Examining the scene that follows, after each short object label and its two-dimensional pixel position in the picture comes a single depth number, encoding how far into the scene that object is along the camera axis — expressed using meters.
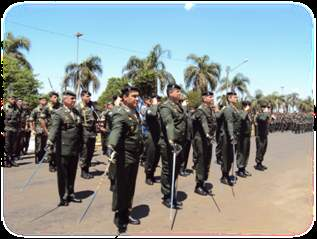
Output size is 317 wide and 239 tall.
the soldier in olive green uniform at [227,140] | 9.12
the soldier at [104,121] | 11.68
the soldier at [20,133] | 12.57
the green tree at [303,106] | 77.12
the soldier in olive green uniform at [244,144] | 10.47
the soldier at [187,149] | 8.88
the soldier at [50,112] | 10.89
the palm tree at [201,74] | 45.25
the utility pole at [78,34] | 32.98
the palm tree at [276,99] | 64.02
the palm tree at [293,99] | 74.39
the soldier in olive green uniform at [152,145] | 9.28
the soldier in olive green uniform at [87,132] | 9.92
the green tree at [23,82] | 30.11
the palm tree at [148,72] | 32.34
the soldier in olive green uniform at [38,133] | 12.03
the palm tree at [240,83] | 49.06
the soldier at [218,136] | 9.88
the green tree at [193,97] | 38.16
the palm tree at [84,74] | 38.05
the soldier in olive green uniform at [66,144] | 7.30
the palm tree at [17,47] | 34.97
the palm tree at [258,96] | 54.92
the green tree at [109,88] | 58.37
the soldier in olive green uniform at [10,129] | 11.70
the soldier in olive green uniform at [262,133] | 11.64
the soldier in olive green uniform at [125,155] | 5.94
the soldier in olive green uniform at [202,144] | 8.07
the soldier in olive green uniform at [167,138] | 7.22
